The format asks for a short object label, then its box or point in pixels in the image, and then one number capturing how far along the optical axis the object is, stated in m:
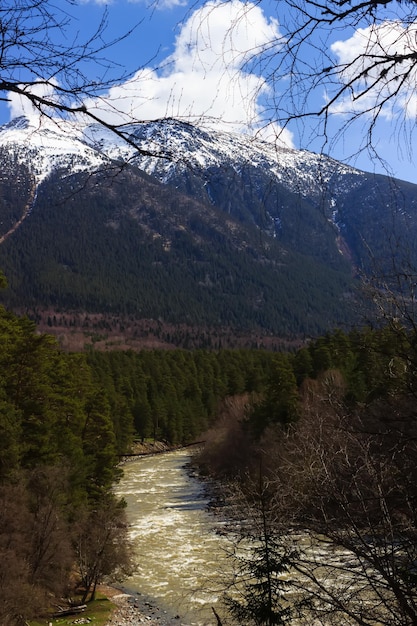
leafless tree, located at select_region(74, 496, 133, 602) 20.78
